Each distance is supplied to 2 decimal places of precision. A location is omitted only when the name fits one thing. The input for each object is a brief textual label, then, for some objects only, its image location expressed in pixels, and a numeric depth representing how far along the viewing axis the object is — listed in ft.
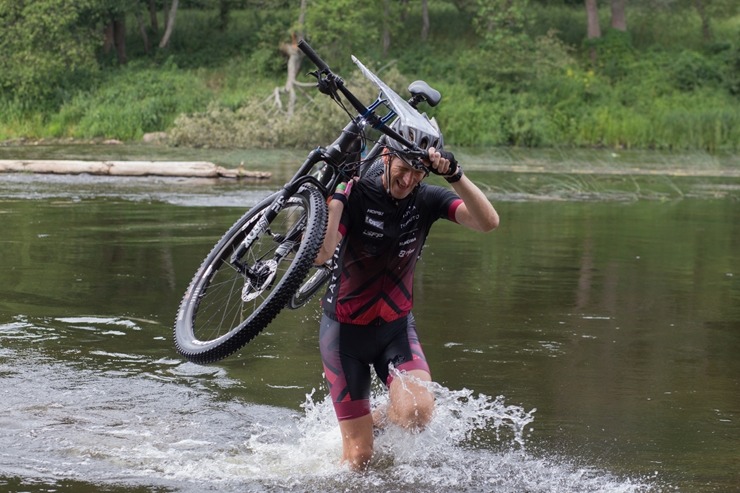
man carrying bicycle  20.74
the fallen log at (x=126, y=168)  82.69
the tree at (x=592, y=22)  153.09
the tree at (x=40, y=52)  135.85
